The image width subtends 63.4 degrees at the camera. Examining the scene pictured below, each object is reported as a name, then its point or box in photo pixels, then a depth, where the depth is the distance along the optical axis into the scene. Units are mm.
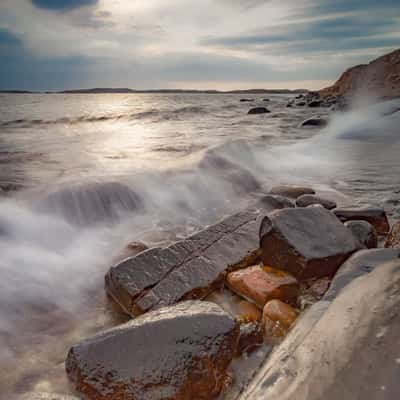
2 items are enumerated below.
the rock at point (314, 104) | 33906
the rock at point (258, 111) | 28466
